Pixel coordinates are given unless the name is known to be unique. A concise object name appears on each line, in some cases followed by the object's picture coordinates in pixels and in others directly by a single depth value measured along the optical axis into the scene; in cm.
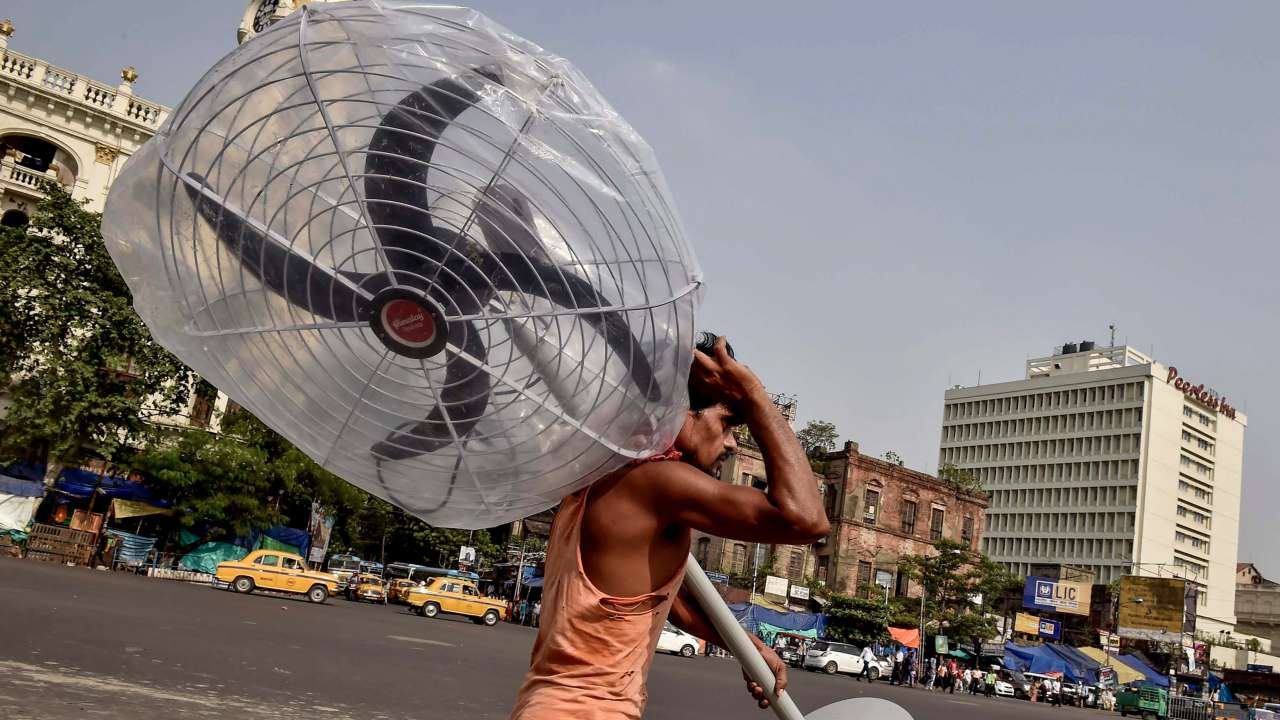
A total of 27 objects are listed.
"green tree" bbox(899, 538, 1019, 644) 4341
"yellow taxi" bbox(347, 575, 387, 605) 3272
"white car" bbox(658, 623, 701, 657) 2878
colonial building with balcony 3184
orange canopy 4244
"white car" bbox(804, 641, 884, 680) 3133
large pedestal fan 182
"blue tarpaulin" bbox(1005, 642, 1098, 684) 4019
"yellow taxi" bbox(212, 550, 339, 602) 2600
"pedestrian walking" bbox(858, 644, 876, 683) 3102
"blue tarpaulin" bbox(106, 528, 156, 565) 2753
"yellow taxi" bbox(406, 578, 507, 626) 2878
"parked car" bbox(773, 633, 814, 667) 3352
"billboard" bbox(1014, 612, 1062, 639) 4881
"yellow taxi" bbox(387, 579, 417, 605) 3446
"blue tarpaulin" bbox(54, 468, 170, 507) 2908
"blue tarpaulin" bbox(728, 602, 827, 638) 3784
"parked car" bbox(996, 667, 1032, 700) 3897
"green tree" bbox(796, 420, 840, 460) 5622
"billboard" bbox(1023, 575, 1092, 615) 5312
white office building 8638
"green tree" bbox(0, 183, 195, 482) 2666
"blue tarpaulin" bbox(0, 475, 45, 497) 2653
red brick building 5006
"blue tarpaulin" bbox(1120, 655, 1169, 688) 4318
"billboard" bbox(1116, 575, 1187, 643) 5059
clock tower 3663
